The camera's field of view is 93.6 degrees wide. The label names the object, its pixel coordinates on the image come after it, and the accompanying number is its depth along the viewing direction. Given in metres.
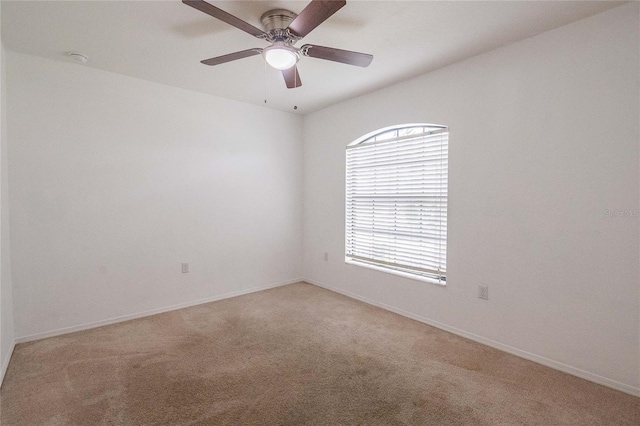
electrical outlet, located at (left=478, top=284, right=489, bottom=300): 2.76
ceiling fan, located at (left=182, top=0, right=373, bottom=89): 1.92
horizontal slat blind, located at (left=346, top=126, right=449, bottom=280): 3.16
